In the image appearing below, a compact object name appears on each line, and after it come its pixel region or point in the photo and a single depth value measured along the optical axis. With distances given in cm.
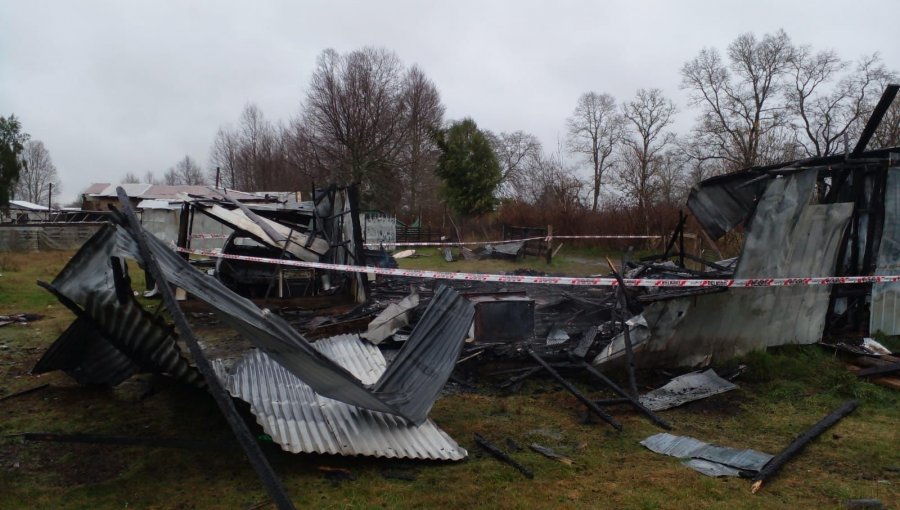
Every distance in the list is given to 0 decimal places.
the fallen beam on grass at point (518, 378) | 594
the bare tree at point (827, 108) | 2889
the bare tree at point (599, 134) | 3900
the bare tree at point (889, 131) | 2544
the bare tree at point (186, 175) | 9019
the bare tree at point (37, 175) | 7857
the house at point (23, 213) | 3077
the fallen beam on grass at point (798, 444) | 373
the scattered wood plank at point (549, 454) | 404
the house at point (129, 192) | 4462
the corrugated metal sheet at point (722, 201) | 782
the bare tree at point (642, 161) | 3334
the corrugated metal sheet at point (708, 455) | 394
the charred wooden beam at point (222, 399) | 284
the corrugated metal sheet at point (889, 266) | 688
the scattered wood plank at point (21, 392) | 530
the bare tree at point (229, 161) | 6462
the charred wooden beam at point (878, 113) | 589
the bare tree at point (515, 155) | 4762
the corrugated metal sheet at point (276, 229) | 934
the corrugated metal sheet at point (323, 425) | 373
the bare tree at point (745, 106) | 3048
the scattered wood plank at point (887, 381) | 574
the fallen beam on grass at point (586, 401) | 478
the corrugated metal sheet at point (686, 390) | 538
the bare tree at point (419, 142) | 4147
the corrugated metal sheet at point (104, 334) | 346
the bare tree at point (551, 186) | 2868
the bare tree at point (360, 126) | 3884
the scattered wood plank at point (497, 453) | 382
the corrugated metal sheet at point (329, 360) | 343
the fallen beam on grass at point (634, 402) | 488
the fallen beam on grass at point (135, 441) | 395
